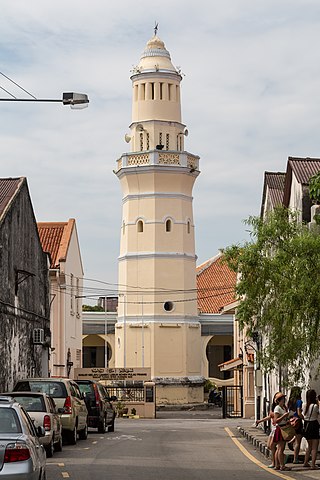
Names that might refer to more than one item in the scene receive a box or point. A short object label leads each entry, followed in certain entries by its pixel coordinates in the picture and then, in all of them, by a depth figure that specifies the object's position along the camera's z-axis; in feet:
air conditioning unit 131.64
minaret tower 234.17
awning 205.16
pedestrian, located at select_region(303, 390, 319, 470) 77.30
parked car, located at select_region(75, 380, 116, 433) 114.73
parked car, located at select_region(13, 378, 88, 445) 91.09
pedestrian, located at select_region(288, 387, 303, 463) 79.92
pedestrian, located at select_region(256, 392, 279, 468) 76.93
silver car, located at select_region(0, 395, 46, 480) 45.32
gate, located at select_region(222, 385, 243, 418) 187.62
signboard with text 201.98
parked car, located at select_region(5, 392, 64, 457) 77.56
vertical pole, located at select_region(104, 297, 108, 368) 267.80
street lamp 70.49
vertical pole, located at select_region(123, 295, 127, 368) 237.25
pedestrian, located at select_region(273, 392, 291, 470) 75.46
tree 75.10
